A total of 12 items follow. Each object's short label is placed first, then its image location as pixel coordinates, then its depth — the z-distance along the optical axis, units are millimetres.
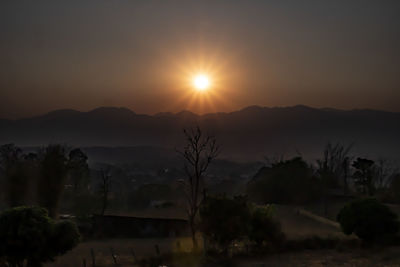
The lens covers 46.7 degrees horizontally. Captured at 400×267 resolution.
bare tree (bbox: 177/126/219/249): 26933
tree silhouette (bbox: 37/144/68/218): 42344
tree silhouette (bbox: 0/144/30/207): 43062
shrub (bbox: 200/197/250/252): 25484
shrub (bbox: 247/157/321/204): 54719
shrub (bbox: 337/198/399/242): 28906
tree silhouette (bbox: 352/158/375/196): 58594
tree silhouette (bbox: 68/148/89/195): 67688
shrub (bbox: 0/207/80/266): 19203
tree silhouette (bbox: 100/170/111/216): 52209
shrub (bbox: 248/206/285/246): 27797
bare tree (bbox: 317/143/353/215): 52678
